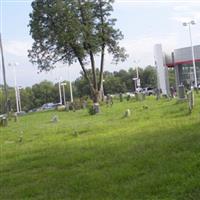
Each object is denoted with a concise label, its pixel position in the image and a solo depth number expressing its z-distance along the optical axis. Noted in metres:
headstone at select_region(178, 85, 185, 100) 29.42
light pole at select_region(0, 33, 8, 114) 46.55
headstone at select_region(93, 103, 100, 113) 31.73
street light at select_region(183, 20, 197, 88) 67.81
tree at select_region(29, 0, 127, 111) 52.97
